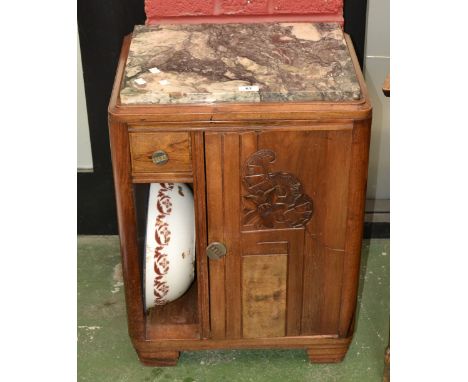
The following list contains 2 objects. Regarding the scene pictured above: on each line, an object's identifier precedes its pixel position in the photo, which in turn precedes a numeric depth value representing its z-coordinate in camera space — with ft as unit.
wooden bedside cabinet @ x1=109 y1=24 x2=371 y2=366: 6.06
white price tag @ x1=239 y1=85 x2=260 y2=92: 6.07
